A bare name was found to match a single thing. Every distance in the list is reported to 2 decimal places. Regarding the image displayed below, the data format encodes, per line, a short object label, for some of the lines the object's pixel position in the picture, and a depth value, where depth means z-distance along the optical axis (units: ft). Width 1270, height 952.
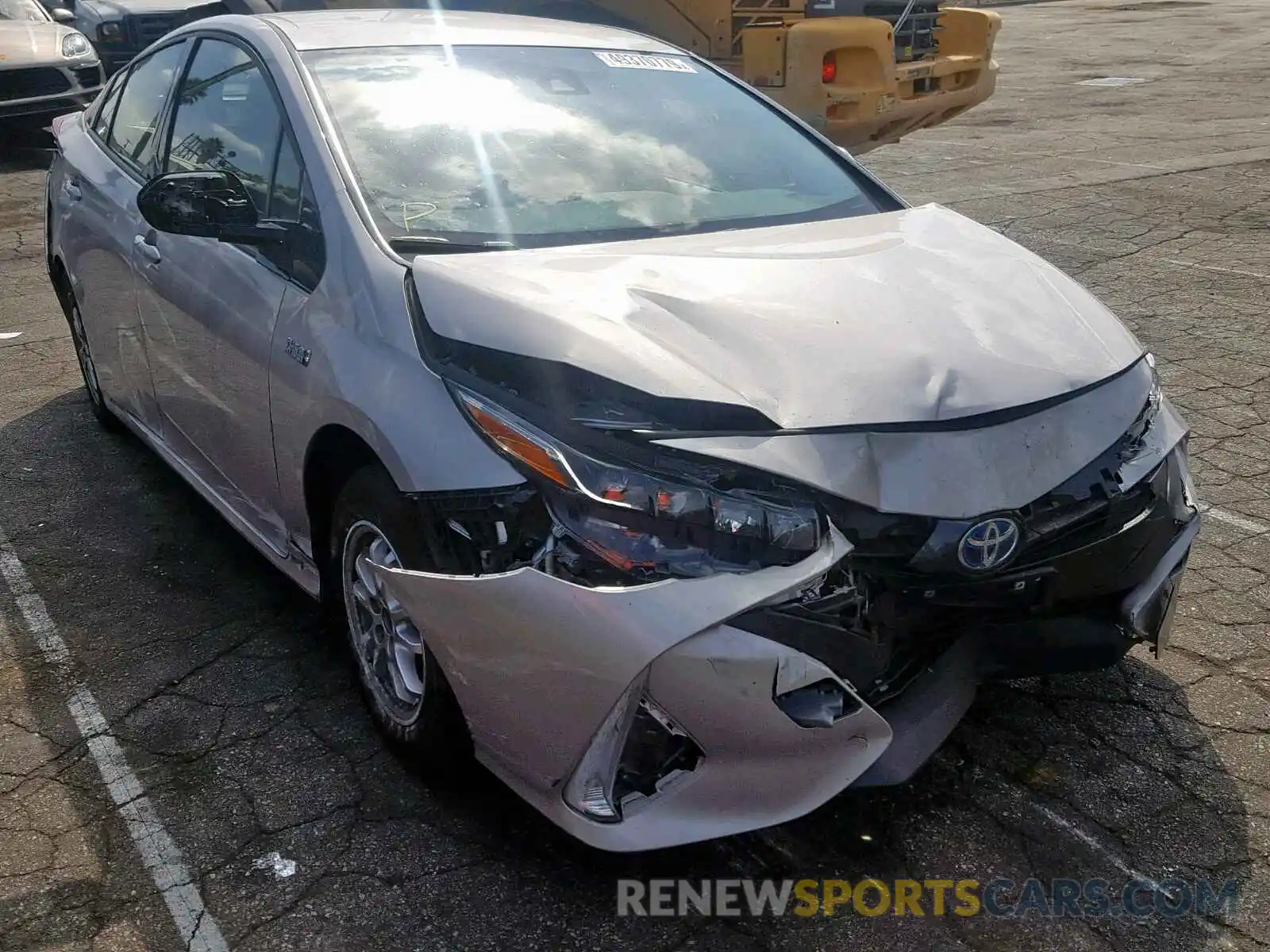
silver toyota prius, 7.54
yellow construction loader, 28.17
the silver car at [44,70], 38.11
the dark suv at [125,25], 46.44
